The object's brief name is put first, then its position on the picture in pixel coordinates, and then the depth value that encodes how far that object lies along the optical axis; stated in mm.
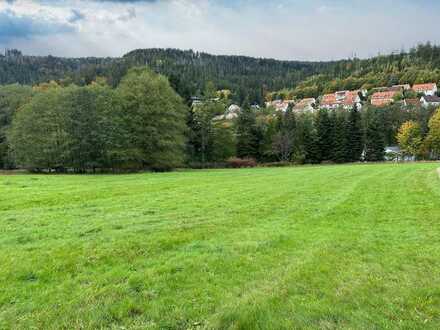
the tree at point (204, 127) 58656
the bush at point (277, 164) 63144
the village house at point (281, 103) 148188
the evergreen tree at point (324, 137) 67812
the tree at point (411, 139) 71625
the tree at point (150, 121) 44438
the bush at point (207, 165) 57616
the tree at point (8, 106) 53500
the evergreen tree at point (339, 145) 67625
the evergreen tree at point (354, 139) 68312
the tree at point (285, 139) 66625
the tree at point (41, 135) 42312
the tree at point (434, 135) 70250
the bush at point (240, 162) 61281
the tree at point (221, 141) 59188
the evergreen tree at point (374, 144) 69438
